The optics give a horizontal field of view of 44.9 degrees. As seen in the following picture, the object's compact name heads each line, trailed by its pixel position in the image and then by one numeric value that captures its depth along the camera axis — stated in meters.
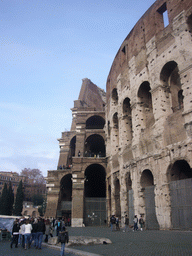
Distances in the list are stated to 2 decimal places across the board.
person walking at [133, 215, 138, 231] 13.66
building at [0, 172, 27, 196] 78.94
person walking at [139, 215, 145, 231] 13.76
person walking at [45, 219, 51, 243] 10.52
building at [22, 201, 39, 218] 60.18
